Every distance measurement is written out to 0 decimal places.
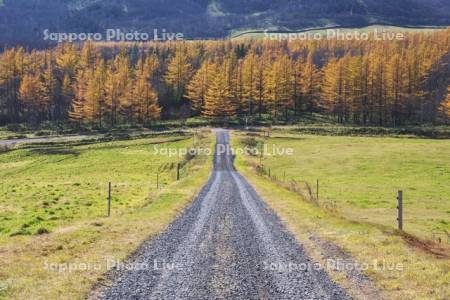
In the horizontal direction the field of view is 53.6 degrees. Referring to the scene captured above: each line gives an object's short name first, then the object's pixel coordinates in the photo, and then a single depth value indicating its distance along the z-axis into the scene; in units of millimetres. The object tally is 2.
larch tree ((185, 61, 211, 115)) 125000
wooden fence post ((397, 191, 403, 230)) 19533
